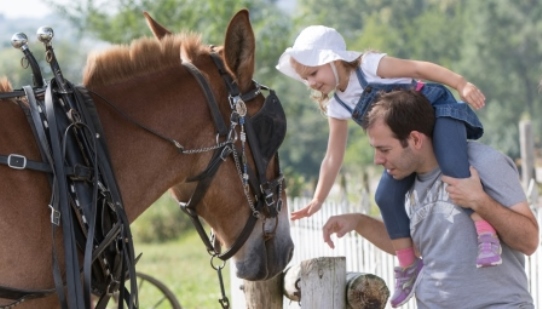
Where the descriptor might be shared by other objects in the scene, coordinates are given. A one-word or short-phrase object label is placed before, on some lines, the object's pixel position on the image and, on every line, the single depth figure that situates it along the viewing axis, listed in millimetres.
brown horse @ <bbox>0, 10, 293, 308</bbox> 6958
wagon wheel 17059
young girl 7478
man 7230
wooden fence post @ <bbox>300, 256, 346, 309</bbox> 8446
